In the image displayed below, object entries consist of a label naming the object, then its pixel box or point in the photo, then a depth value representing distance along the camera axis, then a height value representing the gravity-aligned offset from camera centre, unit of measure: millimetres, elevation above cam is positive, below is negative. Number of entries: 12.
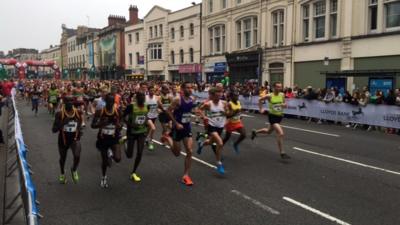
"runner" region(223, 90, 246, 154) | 10070 -943
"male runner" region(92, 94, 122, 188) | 7688 -914
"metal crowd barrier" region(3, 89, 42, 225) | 4810 -1650
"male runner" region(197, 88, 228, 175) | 8867 -721
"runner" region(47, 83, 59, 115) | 20359 -819
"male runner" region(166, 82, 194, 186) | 7922 -828
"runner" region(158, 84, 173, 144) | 11312 -681
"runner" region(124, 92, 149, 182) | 8164 -896
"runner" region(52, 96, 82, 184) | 7762 -929
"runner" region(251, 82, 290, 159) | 10464 -681
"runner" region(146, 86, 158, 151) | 11766 -834
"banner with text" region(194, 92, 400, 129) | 15523 -1405
